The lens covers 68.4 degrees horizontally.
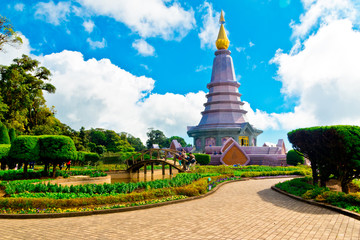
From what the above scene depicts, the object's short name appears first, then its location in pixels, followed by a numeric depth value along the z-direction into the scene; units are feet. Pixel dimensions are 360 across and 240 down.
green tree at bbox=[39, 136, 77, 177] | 81.41
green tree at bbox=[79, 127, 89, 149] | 194.29
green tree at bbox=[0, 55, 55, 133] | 145.07
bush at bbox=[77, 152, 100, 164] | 158.61
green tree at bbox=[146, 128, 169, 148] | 320.09
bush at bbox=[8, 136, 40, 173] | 77.97
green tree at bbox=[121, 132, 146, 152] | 330.34
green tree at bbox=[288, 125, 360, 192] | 46.16
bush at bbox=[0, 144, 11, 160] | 88.79
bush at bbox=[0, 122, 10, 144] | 110.68
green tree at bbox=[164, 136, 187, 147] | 351.09
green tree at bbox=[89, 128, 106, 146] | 278.71
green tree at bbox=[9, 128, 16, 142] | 123.09
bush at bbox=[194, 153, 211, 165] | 136.46
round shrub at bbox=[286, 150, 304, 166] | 139.03
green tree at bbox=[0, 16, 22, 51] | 100.22
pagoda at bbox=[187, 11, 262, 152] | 169.17
